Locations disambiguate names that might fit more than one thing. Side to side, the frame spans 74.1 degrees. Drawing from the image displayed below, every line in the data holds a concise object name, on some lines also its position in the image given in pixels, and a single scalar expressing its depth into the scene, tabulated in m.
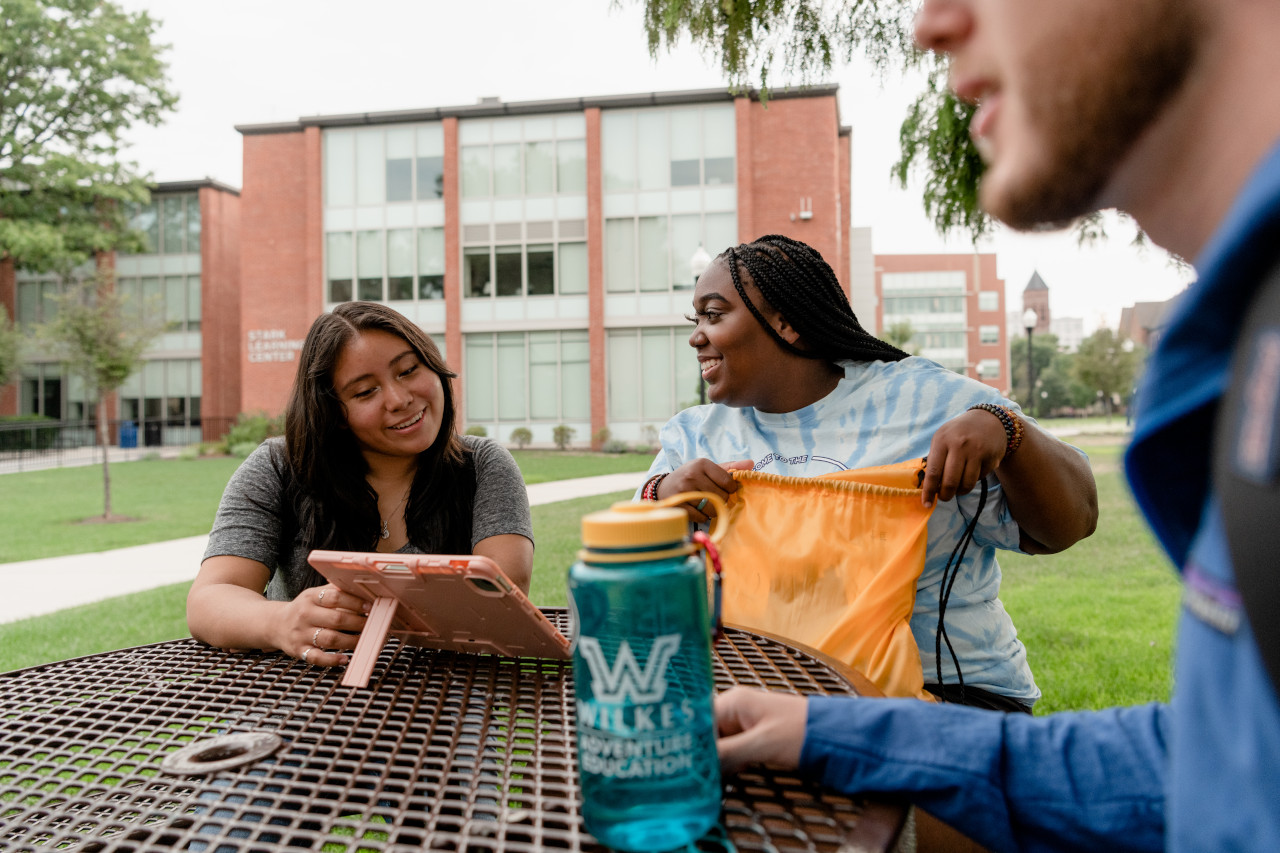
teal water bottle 0.80
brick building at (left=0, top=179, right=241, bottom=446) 28.39
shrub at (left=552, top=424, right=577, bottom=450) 22.56
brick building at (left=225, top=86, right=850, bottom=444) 22.22
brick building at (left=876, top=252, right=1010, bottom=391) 66.69
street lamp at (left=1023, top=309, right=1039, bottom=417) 20.80
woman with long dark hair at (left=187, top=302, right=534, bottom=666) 2.20
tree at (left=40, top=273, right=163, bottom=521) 14.48
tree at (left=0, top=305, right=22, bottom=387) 23.82
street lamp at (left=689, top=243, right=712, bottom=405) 11.47
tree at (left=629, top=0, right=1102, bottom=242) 3.63
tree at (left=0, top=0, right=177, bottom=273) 24.75
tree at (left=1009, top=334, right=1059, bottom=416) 84.69
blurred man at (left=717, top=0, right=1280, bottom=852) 0.54
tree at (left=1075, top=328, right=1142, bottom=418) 27.08
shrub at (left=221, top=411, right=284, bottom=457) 23.08
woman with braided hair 1.83
